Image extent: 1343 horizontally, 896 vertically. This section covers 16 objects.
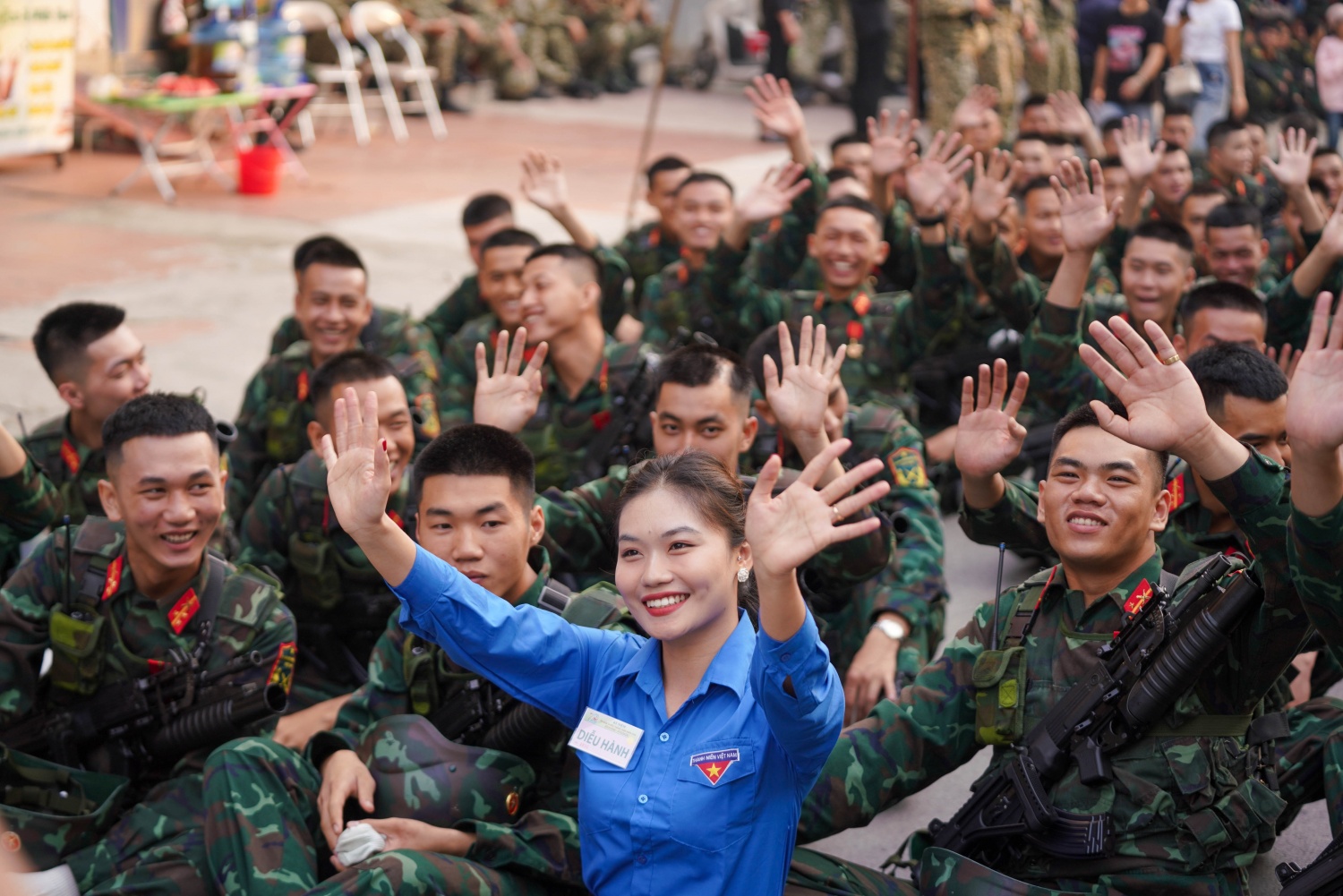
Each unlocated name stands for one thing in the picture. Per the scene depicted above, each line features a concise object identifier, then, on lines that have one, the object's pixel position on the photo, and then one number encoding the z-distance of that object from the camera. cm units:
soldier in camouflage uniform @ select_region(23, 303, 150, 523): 429
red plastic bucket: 1084
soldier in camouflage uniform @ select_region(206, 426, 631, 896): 278
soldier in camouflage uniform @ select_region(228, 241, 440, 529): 495
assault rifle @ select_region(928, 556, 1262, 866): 250
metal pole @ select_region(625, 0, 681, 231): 757
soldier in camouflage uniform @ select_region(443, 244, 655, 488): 473
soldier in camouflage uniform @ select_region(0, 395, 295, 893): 327
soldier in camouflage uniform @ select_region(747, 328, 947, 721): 379
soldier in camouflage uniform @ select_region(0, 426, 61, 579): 348
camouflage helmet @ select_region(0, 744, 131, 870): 313
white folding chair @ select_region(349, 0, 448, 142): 1349
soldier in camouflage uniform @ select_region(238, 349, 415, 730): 400
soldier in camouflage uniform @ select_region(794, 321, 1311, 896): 237
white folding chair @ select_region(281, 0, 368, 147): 1277
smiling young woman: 230
